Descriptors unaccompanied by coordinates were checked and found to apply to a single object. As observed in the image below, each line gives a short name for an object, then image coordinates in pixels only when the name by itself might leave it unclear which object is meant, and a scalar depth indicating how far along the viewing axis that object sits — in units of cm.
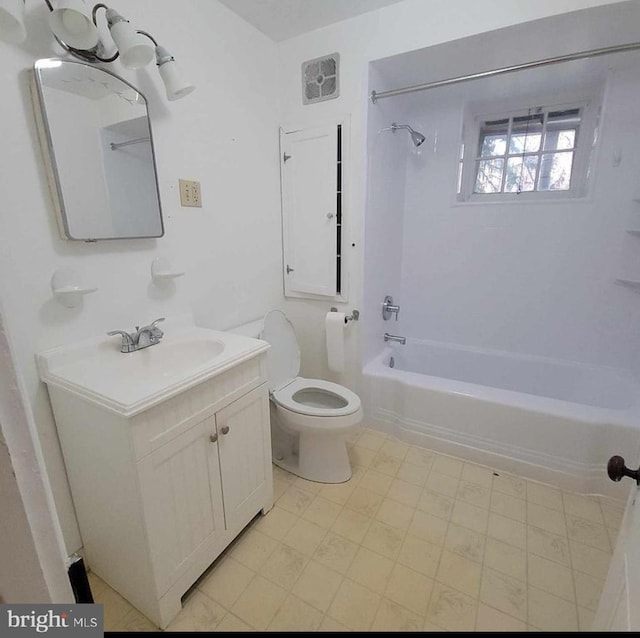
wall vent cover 184
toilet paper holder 209
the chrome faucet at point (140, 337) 130
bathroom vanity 101
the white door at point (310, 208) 196
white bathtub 164
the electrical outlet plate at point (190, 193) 154
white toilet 166
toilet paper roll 204
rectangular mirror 110
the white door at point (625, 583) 52
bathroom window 218
